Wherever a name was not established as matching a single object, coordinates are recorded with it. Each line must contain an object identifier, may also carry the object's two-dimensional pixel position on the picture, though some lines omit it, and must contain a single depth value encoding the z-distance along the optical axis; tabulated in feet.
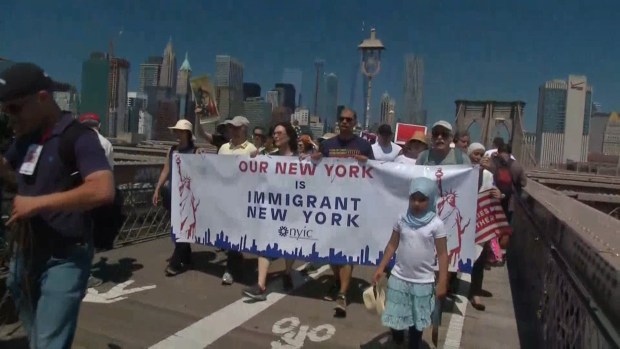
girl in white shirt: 12.98
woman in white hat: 21.76
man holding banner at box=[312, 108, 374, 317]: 18.75
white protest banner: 17.75
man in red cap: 18.30
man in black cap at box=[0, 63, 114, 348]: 8.54
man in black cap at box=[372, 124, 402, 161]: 24.20
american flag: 19.54
